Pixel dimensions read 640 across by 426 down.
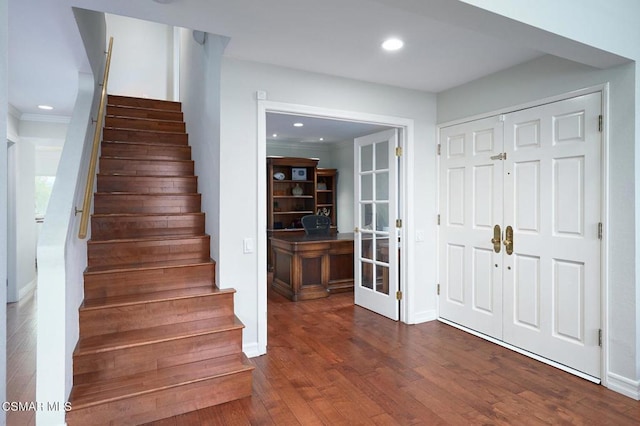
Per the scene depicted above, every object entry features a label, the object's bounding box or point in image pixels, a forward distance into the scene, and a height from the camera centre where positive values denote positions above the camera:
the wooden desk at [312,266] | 5.03 -0.81
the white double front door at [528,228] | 2.71 -0.18
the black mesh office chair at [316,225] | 6.19 -0.27
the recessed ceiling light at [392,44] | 2.69 +1.23
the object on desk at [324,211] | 8.38 -0.05
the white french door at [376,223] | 4.06 -0.18
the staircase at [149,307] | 2.22 -0.70
